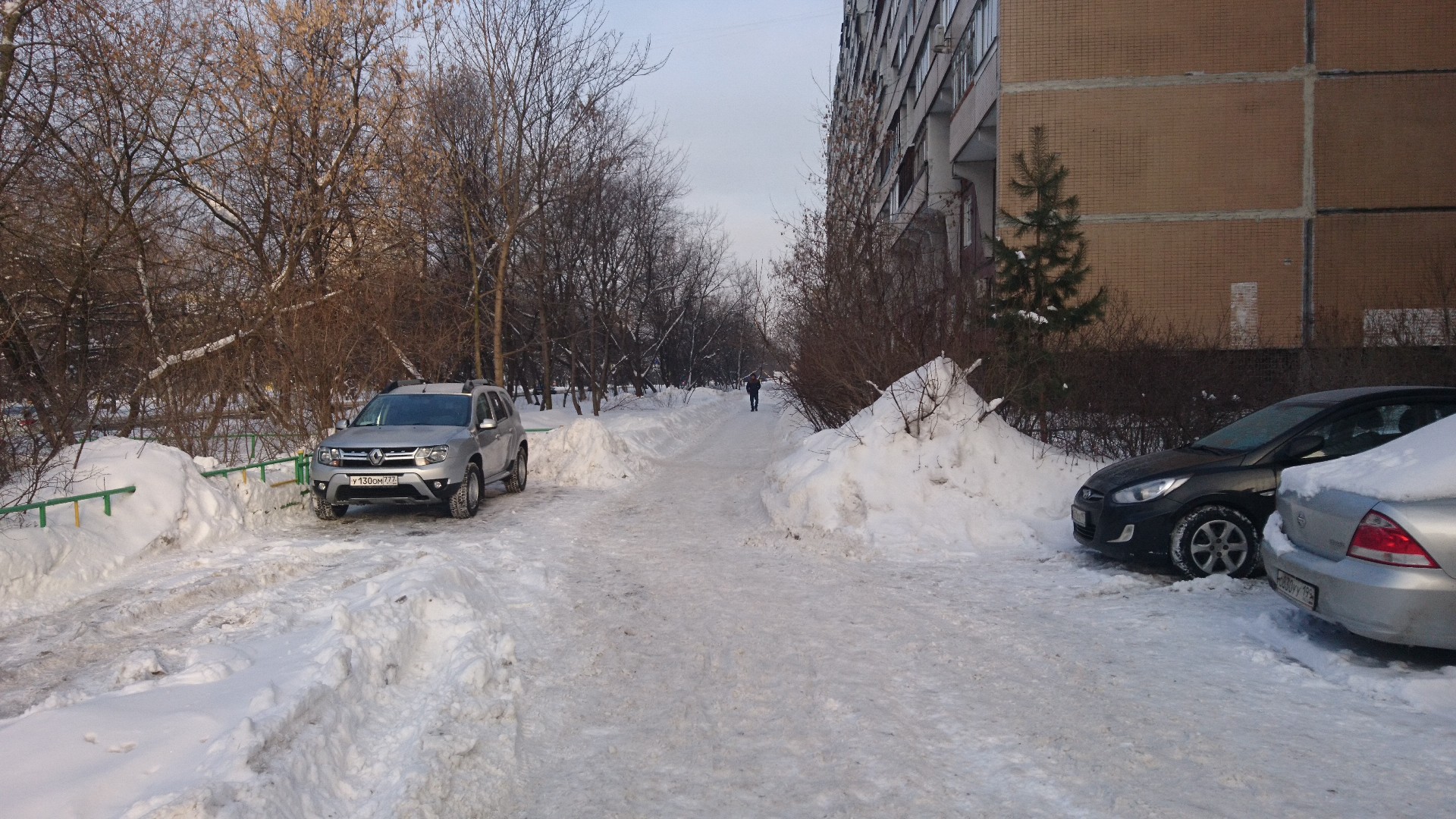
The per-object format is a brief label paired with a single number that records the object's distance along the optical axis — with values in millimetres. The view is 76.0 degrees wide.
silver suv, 11625
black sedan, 7957
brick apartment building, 22359
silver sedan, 5172
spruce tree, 14742
